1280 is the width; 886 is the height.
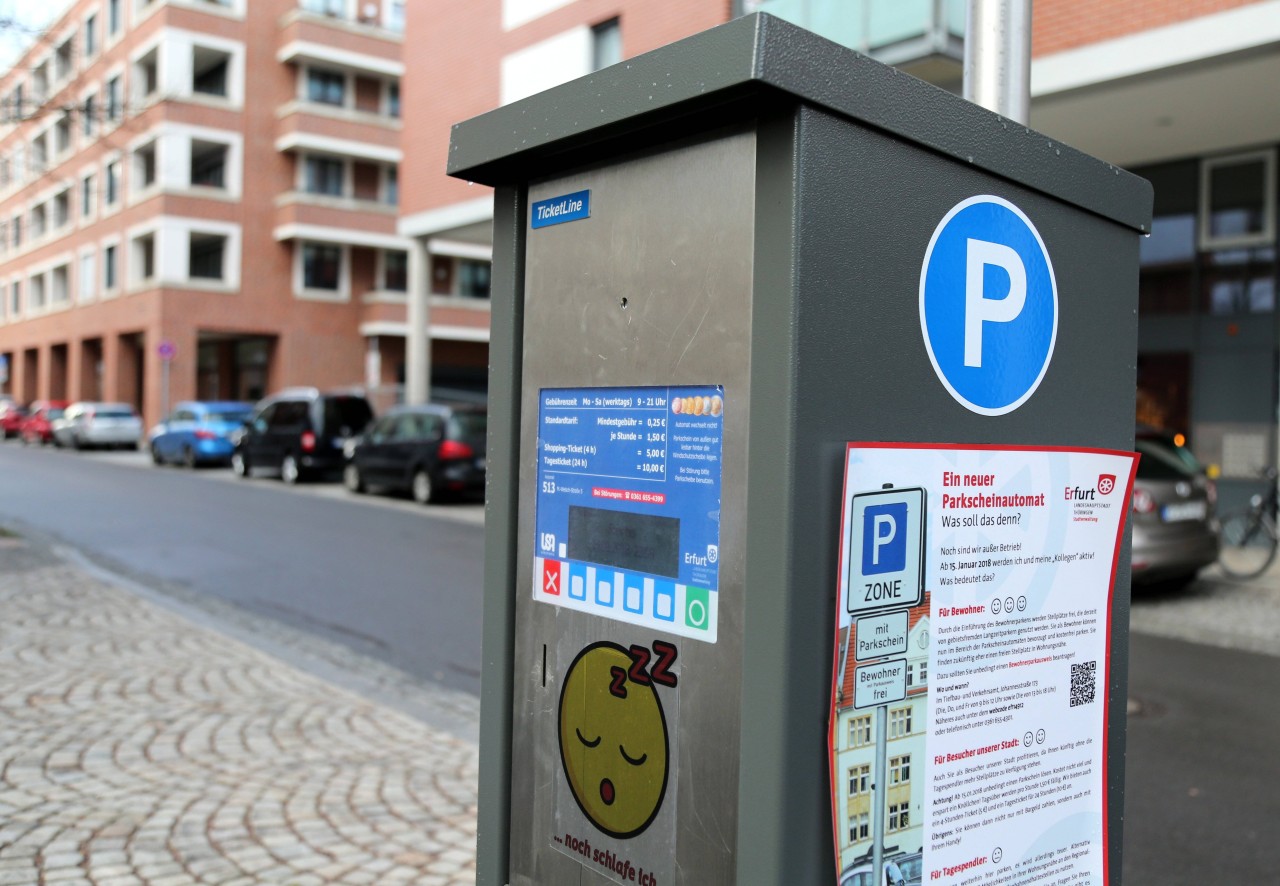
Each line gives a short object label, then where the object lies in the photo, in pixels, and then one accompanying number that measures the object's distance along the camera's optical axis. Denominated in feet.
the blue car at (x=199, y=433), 90.33
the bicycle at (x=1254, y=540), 36.55
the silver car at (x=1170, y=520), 31.91
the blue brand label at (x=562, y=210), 6.37
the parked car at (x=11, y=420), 146.10
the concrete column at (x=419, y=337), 84.02
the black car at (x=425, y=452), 60.54
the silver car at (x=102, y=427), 118.62
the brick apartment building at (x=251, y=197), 128.47
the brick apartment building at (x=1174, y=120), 38.14
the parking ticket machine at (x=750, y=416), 5.29
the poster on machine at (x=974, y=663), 5.53
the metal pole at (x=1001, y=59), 8.20
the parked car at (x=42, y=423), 131.75
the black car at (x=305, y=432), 75.15
